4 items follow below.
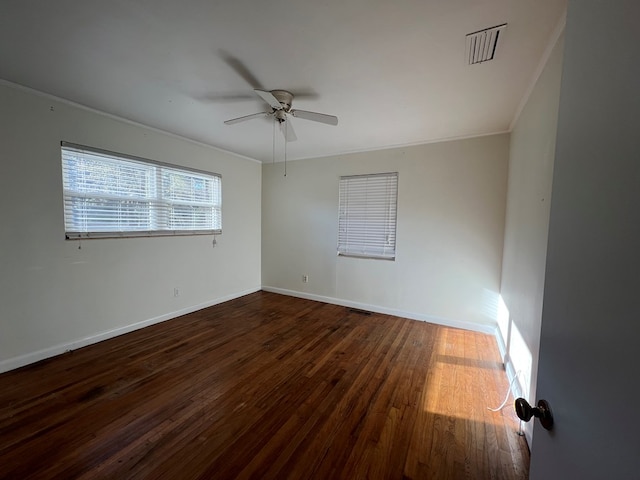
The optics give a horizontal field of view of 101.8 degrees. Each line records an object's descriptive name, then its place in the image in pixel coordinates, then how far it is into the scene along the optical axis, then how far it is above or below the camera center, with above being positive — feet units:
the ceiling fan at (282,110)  6.94 +3.34
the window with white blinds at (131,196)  8.83 +1.00
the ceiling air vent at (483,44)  5.03 +3.83
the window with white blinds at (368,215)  12.62 +0.61
